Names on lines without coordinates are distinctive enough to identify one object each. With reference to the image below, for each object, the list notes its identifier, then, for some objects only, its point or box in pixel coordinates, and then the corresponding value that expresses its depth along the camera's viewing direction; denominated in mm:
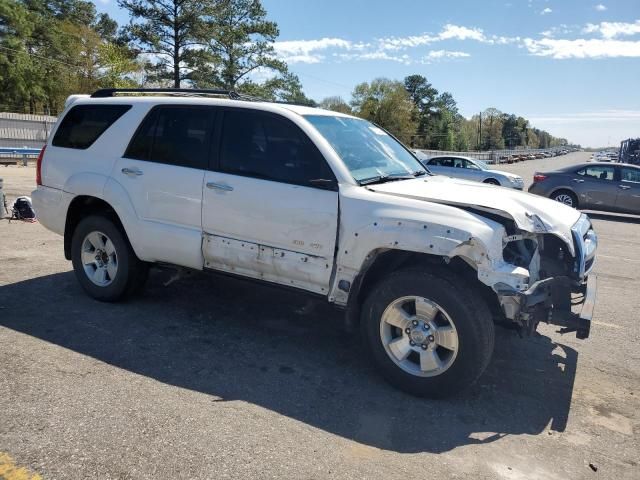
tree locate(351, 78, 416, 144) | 101750
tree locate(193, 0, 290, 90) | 39219
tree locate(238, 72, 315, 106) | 42000
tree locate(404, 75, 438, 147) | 125312
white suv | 3348
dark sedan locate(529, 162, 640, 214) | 13867
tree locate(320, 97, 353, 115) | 102700
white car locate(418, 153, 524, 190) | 18664
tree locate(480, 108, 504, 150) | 150125
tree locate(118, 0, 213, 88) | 37406
